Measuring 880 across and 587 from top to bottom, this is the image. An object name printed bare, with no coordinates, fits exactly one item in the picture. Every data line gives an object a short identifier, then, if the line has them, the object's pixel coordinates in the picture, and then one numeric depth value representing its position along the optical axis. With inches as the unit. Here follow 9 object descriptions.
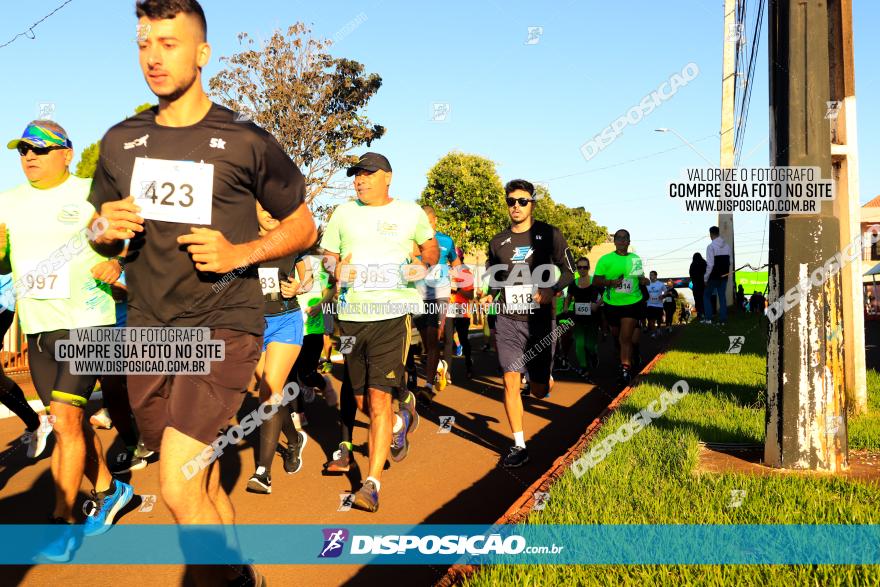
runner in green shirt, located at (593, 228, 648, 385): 449.4
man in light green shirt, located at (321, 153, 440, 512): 232.8
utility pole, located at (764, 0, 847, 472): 196.4
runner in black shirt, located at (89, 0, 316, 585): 120.8
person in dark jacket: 896.3
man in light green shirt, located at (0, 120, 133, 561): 194.4
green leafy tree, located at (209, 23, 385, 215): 948.0
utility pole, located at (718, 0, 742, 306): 1086.4
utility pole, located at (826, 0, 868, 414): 290.7
